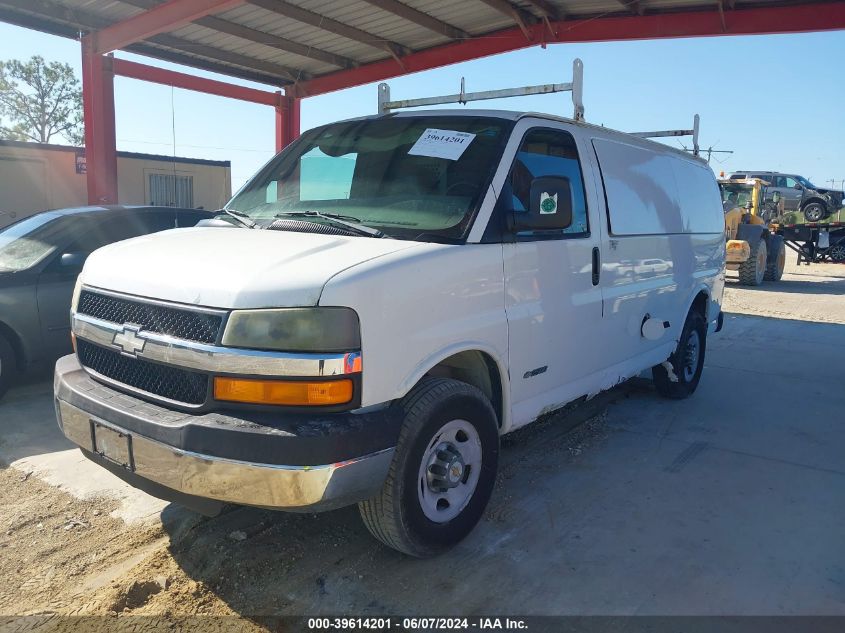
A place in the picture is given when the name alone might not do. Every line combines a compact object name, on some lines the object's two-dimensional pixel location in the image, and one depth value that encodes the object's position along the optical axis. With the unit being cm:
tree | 4378
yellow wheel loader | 1719
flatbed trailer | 2184
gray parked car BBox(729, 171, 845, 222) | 2289
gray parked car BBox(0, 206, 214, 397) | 568
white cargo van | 259
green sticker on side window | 347
